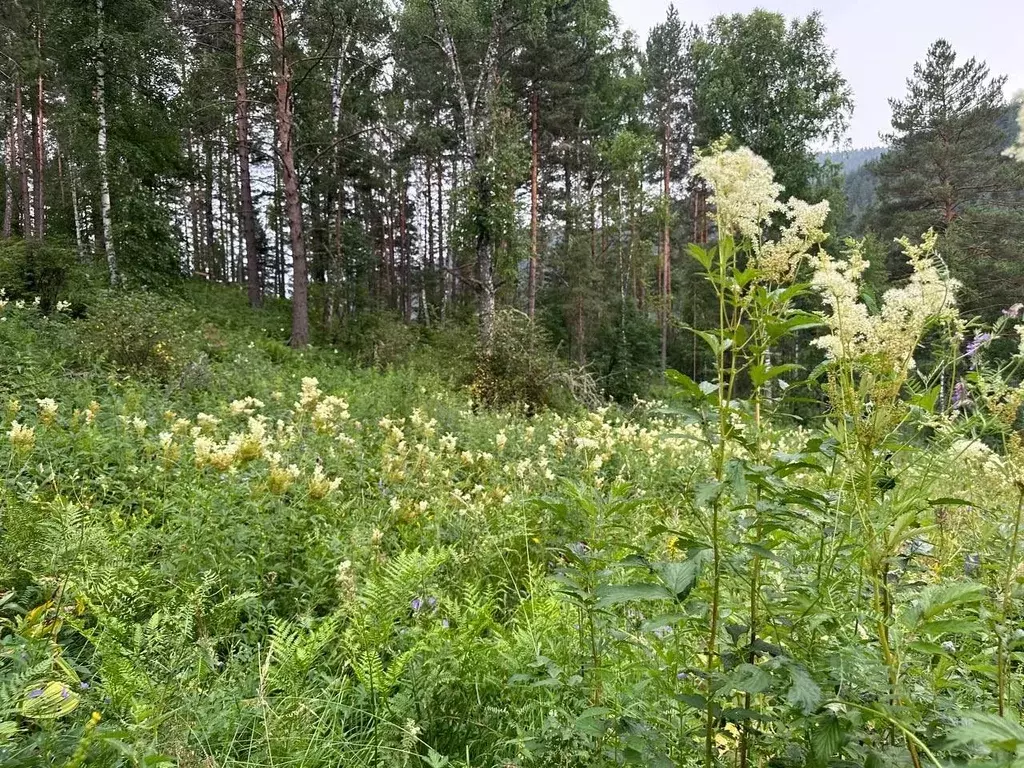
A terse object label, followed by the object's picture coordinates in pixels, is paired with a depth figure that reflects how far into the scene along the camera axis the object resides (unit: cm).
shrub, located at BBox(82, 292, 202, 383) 572
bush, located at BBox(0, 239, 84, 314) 781
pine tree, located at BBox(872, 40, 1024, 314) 1809
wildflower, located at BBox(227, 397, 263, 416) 336
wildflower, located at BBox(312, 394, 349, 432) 359
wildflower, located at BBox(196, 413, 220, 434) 330
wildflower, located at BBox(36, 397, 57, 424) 301
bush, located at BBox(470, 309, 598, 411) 886
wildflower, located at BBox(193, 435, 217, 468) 256
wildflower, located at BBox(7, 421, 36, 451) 254
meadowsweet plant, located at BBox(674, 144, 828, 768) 111
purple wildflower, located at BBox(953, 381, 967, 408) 159
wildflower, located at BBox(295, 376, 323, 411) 370
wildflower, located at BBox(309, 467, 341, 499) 266
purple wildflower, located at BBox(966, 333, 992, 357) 137
